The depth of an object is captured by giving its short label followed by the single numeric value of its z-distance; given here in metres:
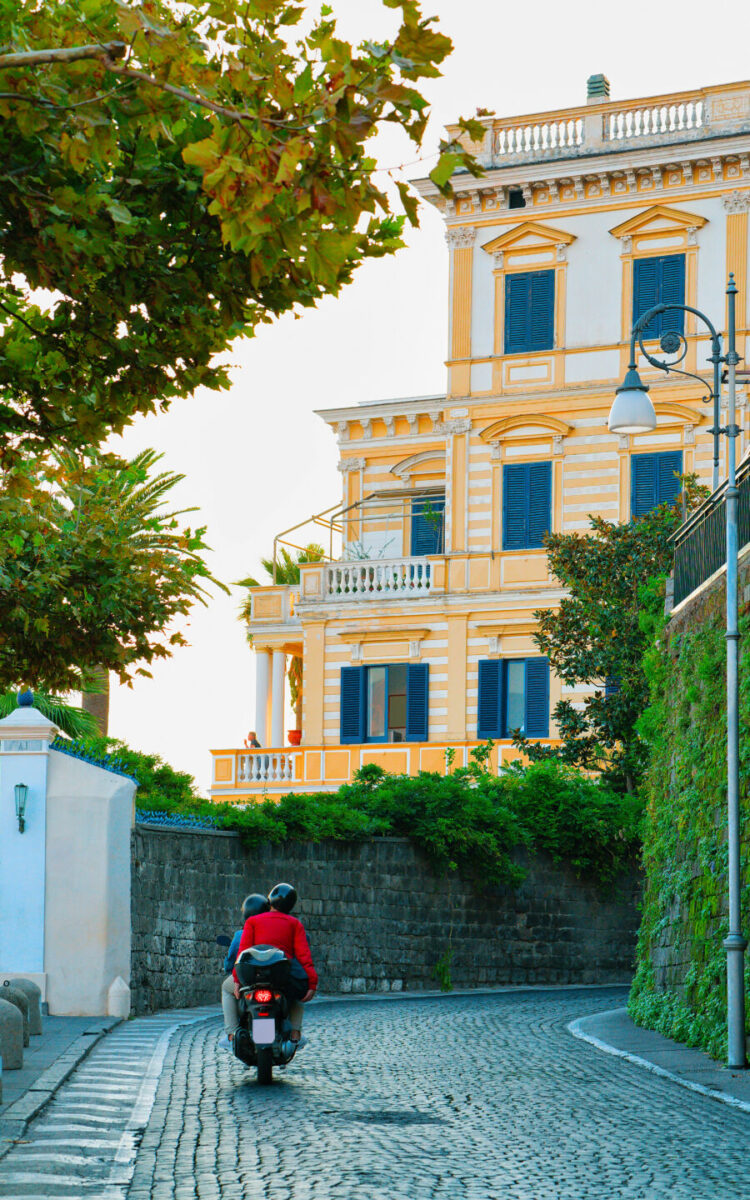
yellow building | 36.81
